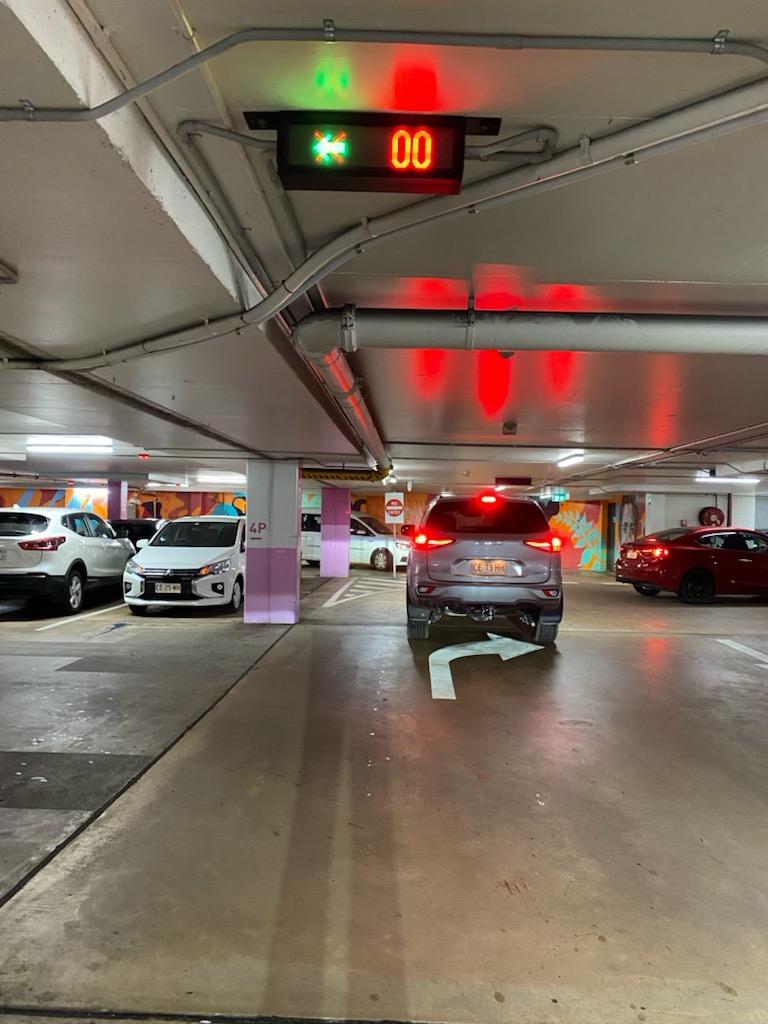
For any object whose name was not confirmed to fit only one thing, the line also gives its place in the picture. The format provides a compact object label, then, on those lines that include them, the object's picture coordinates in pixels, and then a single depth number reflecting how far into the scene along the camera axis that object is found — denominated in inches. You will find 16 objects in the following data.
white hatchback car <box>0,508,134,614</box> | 366.6
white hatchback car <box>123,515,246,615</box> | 389.1
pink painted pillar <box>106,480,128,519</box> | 837.8
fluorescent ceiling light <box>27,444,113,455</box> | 463.5
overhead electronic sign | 85.2
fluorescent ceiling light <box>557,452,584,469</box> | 468.3
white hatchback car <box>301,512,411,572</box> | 795.4
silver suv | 276.1
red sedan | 516.1
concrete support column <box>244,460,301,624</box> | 390.6
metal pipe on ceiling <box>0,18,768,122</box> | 72.2
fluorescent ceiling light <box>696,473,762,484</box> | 614.5
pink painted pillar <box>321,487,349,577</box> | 705.0
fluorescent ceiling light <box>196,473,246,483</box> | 807.1
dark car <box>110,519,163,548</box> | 589.3
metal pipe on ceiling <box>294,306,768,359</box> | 151.2
